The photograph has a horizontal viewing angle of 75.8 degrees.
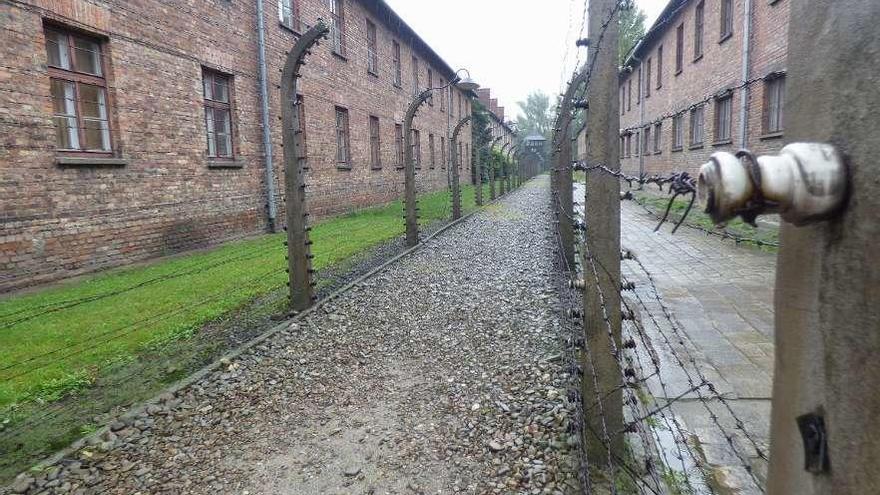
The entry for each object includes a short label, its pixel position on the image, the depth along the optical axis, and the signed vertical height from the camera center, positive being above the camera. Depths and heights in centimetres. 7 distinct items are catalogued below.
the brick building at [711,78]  1275 +258
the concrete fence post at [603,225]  281 -29
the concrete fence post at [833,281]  91 -21
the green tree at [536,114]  11850 +1194
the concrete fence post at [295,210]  655 -38
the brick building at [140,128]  778 +96
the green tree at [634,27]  4541 +1246
